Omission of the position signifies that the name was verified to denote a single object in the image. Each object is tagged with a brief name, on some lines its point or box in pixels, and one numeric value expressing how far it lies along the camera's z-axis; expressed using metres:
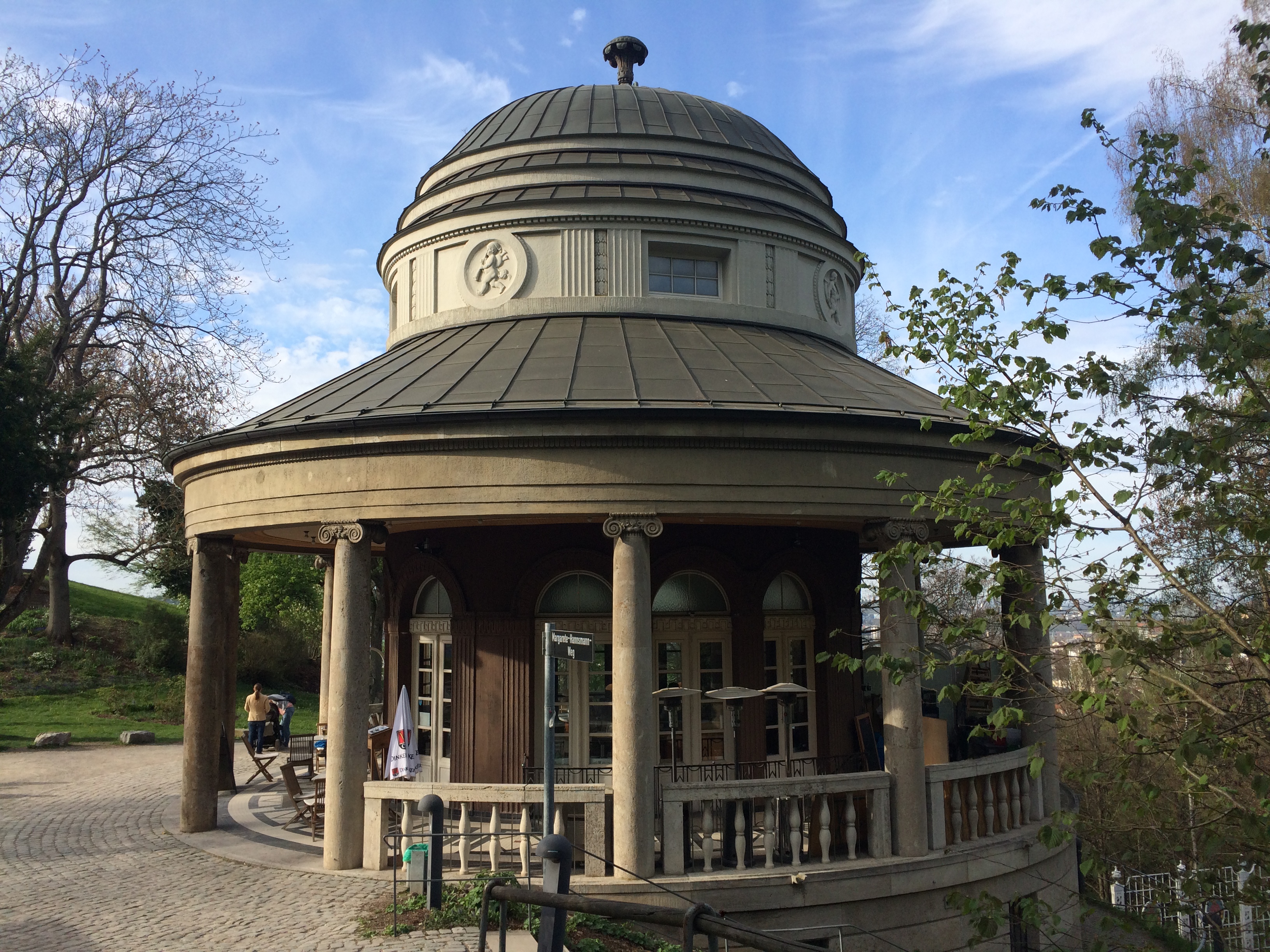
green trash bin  9.36
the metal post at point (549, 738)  7.69
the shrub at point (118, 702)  30.27
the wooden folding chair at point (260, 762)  15.78
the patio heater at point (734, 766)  10.32
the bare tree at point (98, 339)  27.36
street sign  7.79
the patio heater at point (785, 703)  10.45
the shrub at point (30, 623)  38.31
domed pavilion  10.37
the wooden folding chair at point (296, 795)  13.25
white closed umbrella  11.88
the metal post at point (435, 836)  8.82
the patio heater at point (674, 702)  11.50
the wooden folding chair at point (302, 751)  15.54
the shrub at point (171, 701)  30.19
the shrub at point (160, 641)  36.44
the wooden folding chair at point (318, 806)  12.62
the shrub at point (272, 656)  38.28
